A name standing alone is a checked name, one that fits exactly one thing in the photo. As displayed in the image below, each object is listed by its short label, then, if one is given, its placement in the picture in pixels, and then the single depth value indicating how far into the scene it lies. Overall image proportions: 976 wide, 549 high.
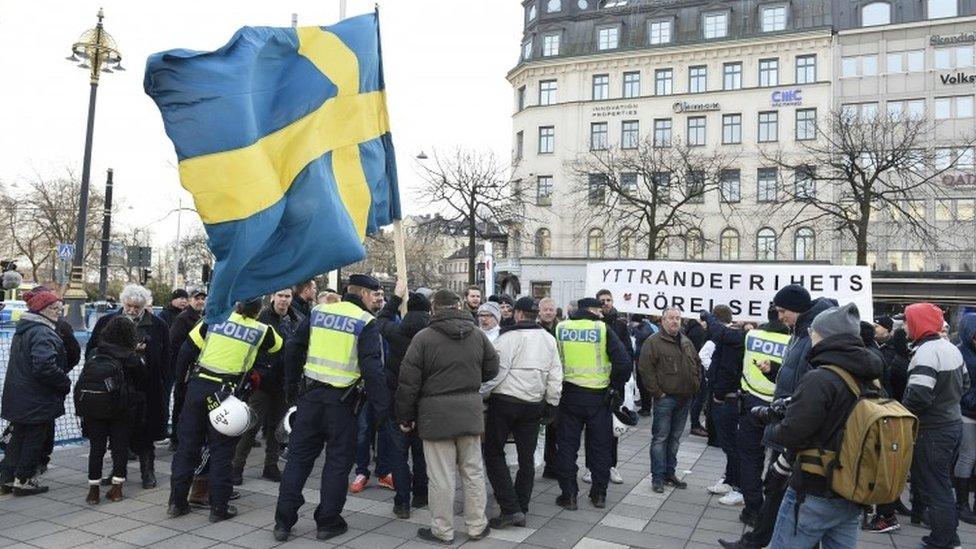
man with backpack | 3.68
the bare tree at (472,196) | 29.73
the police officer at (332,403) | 5.63
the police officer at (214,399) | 6.00
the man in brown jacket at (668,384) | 7.53
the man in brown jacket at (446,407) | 5.57
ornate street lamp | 19.39
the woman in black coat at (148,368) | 6.97
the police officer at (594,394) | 6.78
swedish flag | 5.75
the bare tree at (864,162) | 27.34
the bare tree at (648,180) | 37.06
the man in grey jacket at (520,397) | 6.18
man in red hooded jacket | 5.60
